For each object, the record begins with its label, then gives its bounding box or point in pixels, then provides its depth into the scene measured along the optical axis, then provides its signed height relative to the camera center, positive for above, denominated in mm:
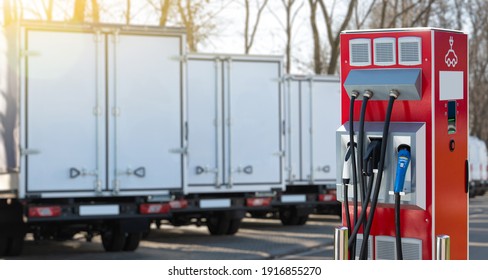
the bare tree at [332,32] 35531 +3616
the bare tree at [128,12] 29828 +3488
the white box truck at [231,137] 19734 +114
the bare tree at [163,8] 29953 +3694
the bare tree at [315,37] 36438 +3486
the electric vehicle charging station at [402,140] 6324 +13
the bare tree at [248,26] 37719 +3981
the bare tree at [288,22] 38344 +4128
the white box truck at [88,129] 15727 +218
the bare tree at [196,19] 31906 +3579
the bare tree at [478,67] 46344 +3794
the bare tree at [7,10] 26725 +3194
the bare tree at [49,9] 28219 +3385
